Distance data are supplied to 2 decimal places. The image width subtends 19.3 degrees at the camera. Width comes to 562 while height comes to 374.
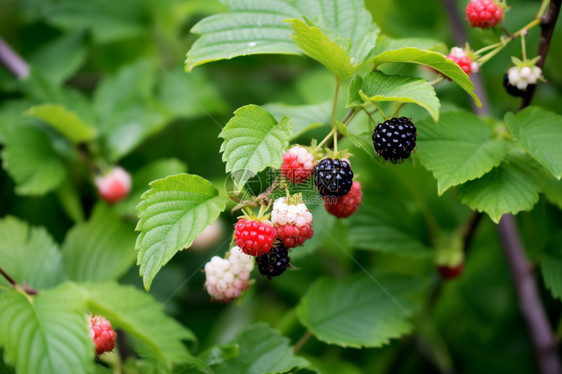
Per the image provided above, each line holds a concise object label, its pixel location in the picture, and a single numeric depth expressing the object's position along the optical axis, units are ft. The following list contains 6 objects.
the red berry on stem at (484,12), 2.50
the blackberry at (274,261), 2.42
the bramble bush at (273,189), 2.38
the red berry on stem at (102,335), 2.43
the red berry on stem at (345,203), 2.46
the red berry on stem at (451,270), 2.77
